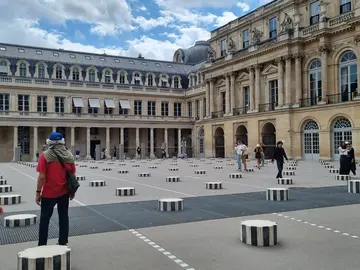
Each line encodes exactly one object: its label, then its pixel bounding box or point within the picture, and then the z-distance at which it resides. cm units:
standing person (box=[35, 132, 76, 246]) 627
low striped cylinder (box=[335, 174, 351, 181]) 1797
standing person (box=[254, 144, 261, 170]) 2766
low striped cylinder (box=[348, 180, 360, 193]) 1358
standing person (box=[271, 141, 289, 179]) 1822
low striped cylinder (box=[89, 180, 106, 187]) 1739
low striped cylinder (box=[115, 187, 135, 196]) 1391
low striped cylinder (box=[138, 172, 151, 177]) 2228
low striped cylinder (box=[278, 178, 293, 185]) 1675
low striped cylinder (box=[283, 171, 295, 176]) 2191
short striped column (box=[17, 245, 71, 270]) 501
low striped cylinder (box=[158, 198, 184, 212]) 1034
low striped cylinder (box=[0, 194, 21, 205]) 1216
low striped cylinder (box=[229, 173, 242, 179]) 2032
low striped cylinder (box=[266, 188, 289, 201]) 1204
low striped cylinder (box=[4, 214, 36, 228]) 857
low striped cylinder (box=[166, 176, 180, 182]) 1878
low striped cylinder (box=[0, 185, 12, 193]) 1571
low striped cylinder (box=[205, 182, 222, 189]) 1538
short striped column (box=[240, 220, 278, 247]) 676
